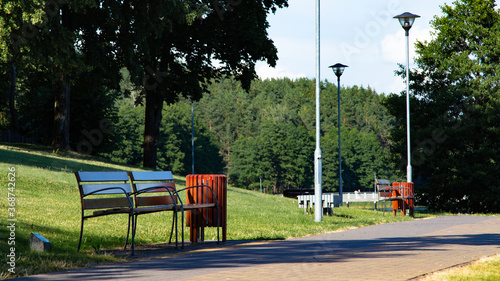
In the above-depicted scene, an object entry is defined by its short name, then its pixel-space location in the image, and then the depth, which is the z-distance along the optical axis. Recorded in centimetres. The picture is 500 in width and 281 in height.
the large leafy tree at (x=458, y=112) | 2845
